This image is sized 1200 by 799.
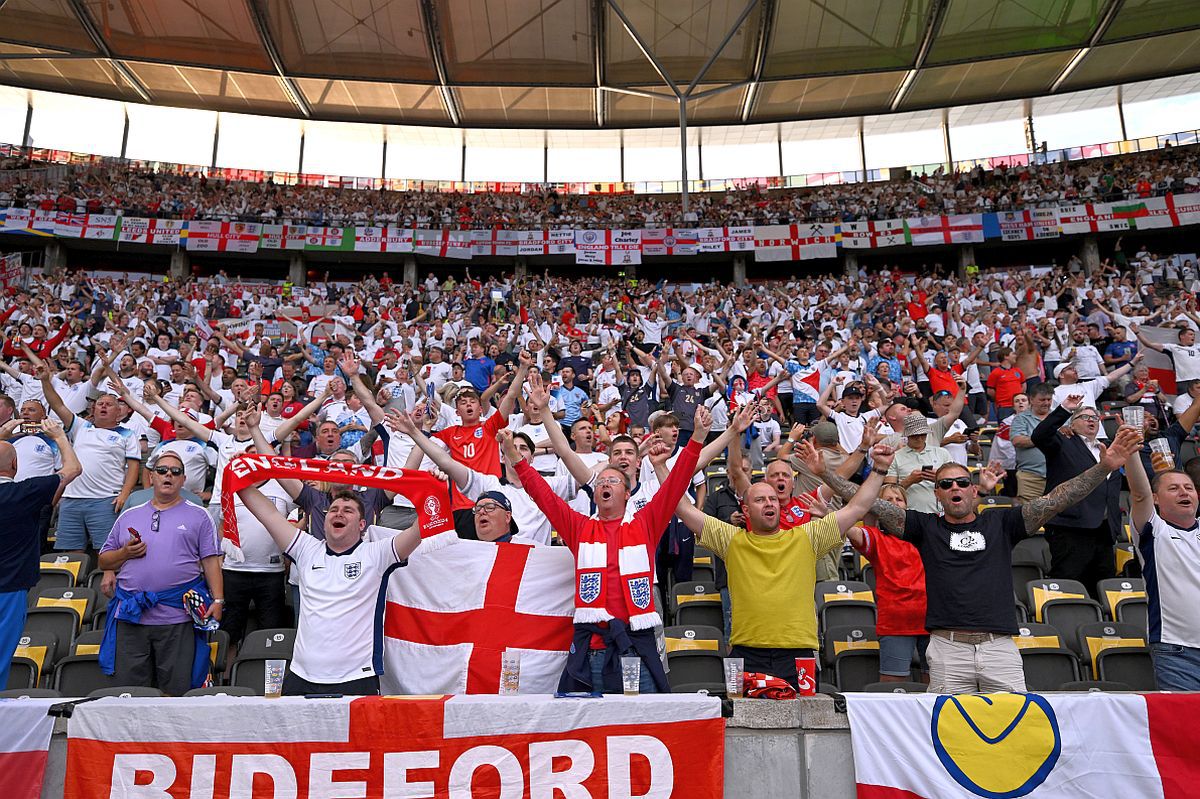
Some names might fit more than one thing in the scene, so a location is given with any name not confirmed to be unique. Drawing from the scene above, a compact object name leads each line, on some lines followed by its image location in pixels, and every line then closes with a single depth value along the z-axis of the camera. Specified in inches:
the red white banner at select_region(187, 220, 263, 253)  1087.0
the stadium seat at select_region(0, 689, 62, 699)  155.7
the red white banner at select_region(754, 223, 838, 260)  1112.2
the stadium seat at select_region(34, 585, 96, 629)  227.1
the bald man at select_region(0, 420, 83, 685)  182.4
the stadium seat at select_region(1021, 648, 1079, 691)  191.2
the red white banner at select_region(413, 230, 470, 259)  1125.1
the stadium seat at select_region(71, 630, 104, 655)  209.6
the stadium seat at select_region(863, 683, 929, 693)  171.2
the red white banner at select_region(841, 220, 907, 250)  1098.1
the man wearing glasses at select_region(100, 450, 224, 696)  185.3
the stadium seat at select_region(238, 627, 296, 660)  201.9
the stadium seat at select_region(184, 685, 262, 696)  165.3
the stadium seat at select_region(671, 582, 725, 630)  231.8
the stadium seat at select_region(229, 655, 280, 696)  194.9
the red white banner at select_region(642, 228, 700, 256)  1108.5
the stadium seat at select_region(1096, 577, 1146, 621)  224.8
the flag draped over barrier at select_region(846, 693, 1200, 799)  130.9
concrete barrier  134.2
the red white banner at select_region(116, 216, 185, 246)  1070.4
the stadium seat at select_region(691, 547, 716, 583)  269.3
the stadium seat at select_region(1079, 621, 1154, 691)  197.0
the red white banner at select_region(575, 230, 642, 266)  1103.0
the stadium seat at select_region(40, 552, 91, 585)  248.1
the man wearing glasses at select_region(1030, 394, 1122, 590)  245.6
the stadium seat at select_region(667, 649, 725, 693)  199.2
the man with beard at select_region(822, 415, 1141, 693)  166.2
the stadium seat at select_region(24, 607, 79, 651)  215.0
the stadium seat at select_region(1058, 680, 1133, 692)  166.2
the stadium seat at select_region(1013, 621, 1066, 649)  203.3
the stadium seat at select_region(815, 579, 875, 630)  221.9
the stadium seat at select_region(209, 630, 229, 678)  214.7
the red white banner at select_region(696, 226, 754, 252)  1115.3
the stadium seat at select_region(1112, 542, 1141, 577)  250.2
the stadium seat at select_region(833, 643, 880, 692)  199.2
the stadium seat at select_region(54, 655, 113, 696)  191.5
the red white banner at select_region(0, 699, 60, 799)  132.6
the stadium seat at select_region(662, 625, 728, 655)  208.4
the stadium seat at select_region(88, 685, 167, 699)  161.1
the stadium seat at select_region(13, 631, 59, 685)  203.2
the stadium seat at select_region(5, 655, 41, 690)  195.6
